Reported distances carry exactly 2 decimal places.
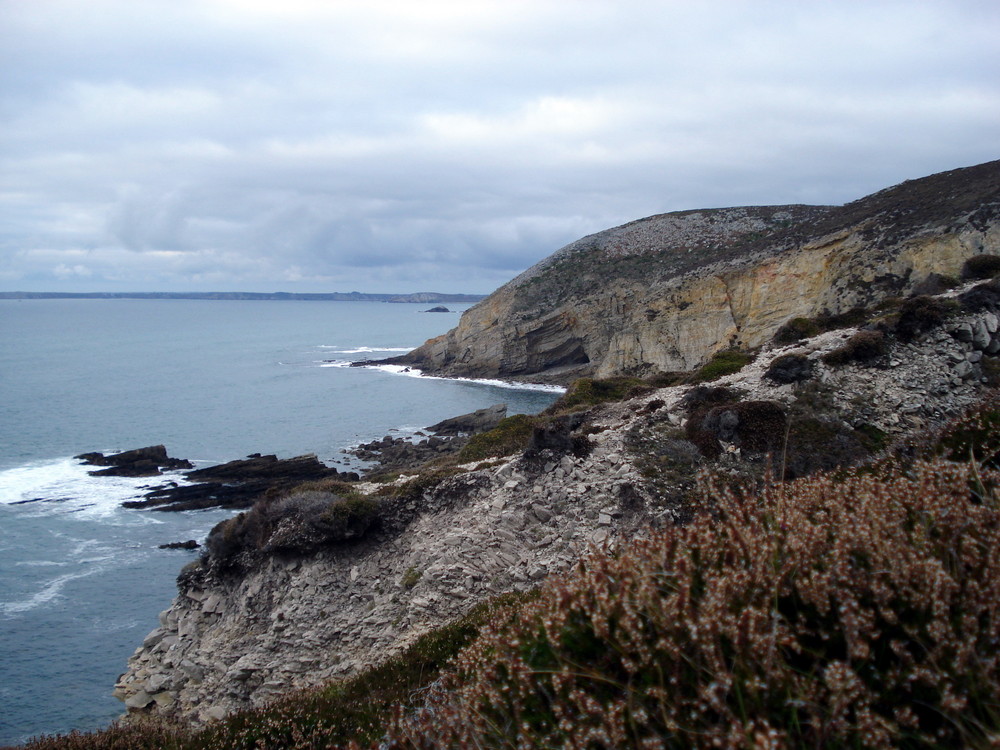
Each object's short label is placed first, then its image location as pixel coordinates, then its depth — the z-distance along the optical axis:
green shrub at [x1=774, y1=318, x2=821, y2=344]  20.77
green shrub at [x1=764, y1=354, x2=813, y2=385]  16.30
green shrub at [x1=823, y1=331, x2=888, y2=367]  16.45
